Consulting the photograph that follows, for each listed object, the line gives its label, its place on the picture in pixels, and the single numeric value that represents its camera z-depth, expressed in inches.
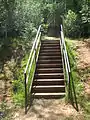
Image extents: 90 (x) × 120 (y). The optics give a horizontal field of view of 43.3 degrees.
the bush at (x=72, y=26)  276.9
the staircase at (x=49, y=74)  167.2
